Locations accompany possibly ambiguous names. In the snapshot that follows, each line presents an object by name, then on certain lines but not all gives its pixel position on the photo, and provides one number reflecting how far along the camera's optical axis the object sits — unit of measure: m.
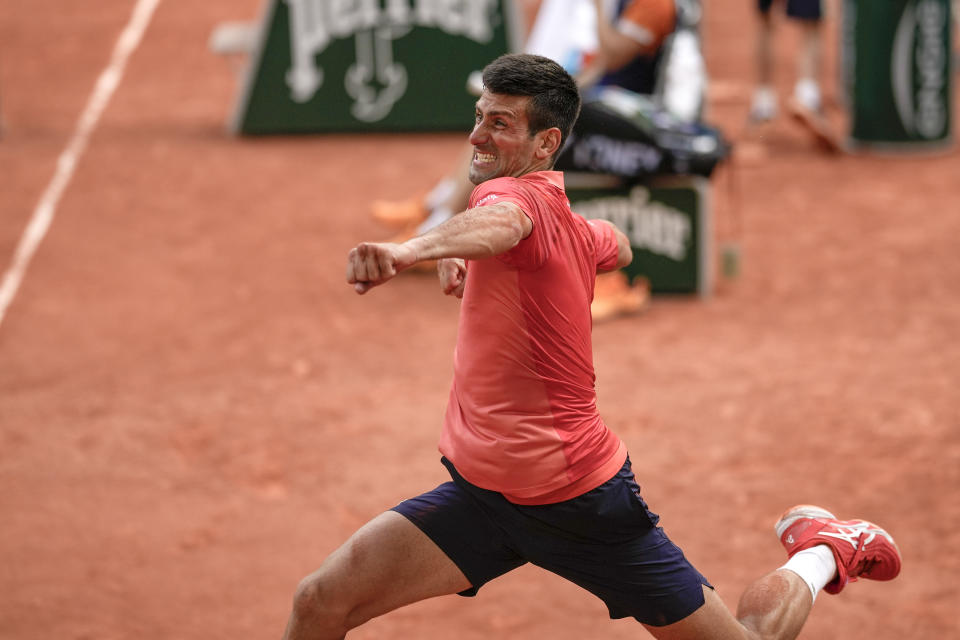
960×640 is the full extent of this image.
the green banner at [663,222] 17.47
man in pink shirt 6.60
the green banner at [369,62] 24.16
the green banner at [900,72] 23.50
